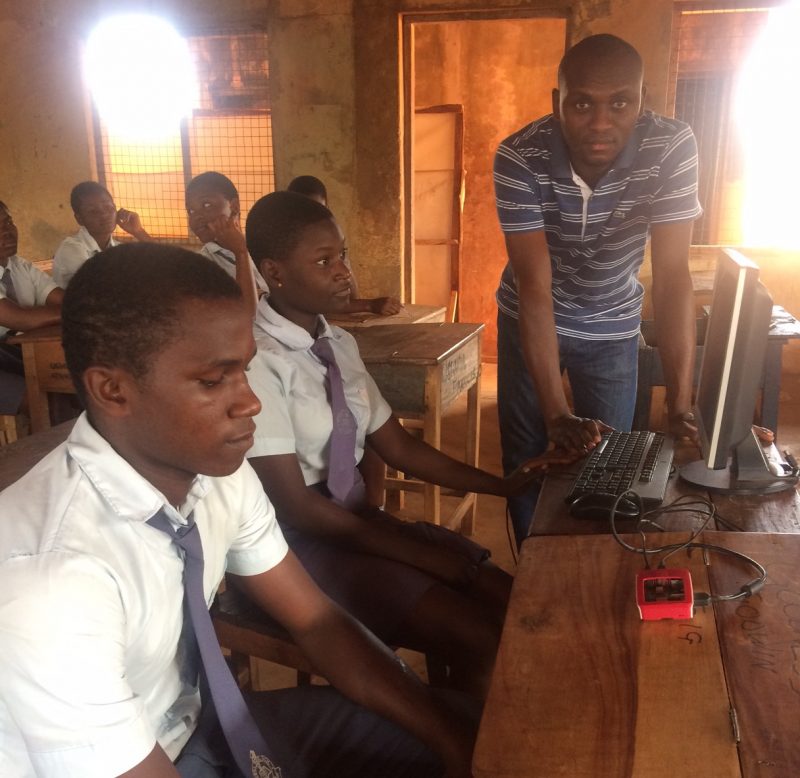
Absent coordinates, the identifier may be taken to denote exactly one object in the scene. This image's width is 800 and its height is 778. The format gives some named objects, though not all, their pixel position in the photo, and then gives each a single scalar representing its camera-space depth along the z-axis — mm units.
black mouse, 1355
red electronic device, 1020
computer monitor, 1199
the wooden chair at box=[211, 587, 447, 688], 1338
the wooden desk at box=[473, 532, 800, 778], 782
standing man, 1797
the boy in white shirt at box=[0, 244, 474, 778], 813
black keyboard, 1406
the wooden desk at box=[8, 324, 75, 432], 3416
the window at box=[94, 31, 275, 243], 5992
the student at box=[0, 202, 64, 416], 3467
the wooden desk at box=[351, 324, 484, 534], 2793
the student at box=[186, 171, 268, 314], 3729
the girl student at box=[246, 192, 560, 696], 1498
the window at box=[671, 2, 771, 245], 5469
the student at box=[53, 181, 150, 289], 4234
